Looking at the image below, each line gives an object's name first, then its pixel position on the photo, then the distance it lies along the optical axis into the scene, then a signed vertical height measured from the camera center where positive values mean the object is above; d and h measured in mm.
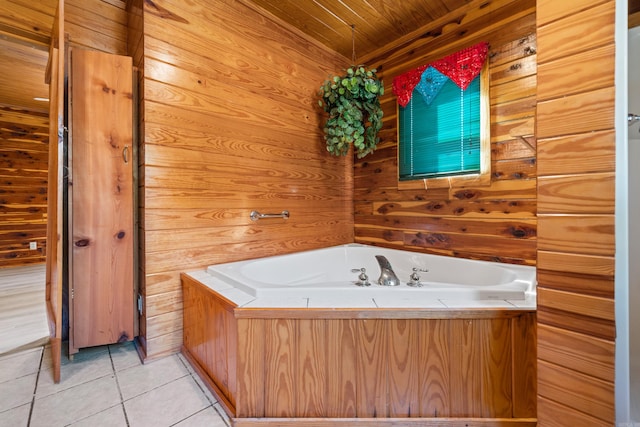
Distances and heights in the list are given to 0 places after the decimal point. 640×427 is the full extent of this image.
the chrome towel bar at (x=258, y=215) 2057 -28
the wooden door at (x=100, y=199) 1540 +66
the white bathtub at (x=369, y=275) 1166 -363
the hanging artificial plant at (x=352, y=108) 2150 +831
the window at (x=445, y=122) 1913 +678
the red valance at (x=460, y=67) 1900 +1062
